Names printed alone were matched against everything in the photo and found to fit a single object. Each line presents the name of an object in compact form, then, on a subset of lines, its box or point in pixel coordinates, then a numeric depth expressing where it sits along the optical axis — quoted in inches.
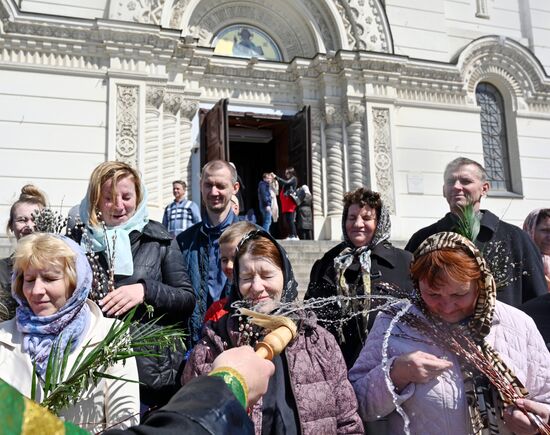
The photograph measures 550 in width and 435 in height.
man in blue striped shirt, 320.8
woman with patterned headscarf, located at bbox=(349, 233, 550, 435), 82.9
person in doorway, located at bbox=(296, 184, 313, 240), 478.9
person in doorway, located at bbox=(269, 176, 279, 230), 462.9
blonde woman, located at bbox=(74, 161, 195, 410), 106.6
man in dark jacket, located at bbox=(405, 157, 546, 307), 138.5
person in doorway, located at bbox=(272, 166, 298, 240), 477.1
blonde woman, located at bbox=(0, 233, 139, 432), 82.7
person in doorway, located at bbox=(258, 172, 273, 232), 459.8
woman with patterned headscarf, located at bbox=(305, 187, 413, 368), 132.6
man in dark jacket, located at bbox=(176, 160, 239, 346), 159.0
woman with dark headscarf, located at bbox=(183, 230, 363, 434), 83.7
